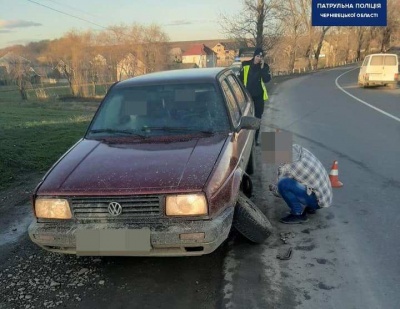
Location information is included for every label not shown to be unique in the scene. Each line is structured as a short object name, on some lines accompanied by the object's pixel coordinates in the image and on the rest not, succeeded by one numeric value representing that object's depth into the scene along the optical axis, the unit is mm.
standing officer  8711
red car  3074
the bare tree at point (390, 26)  57750
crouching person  4184
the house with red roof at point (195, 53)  110619
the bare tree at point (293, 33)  47497
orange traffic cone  5551
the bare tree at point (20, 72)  43497
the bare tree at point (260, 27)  34375
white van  20562
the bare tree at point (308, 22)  50031
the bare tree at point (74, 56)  44406
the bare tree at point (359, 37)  72375
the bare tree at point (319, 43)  58188
